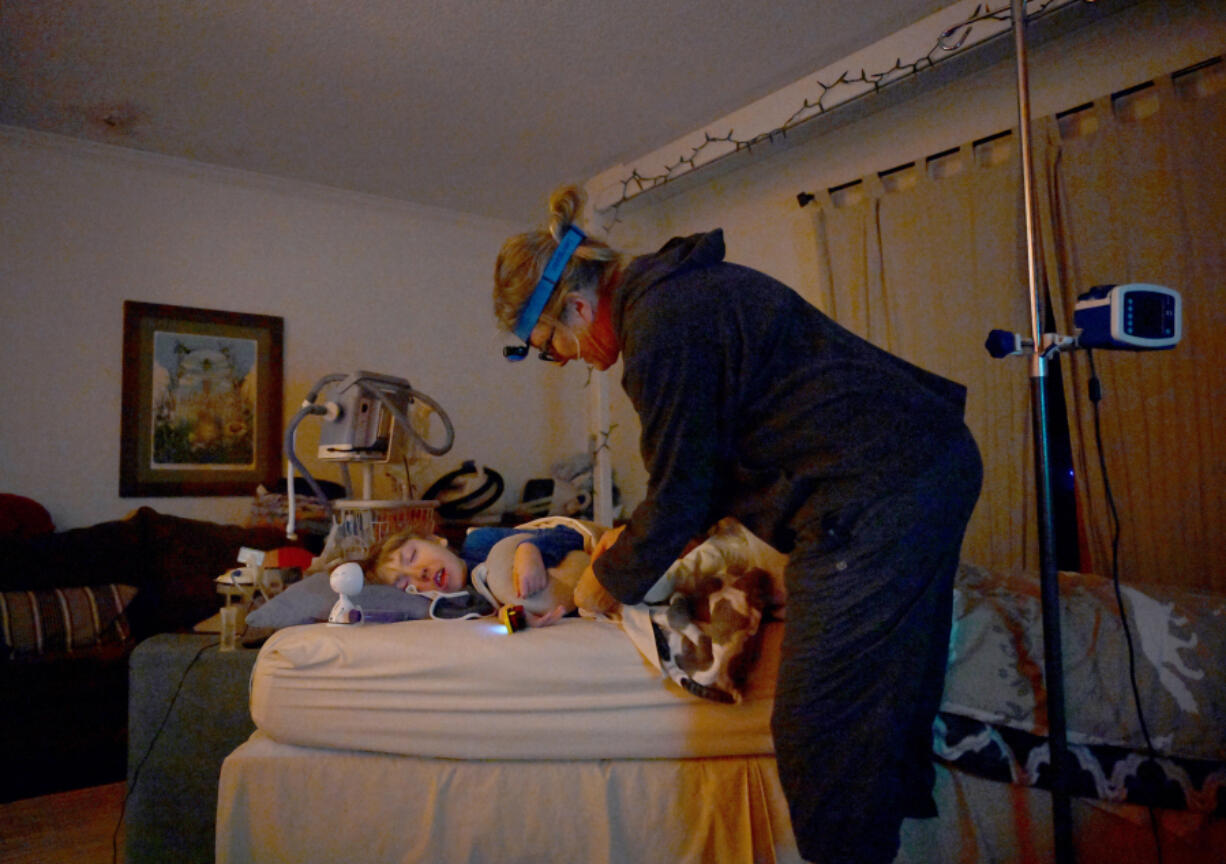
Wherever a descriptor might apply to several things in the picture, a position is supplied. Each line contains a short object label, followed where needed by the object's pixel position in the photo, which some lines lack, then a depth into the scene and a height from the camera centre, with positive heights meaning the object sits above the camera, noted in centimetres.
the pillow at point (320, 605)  171 -31
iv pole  118 -13
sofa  236 -49
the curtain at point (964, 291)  251 +62
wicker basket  228 -16
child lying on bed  172 -24
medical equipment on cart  229 +12
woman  104 -5
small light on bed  152 -30
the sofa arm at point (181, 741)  168 -60
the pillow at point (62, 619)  245 -47
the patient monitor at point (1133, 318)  120 +22
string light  233 +132
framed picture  321 +33
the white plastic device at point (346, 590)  161 -25
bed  129 -52
